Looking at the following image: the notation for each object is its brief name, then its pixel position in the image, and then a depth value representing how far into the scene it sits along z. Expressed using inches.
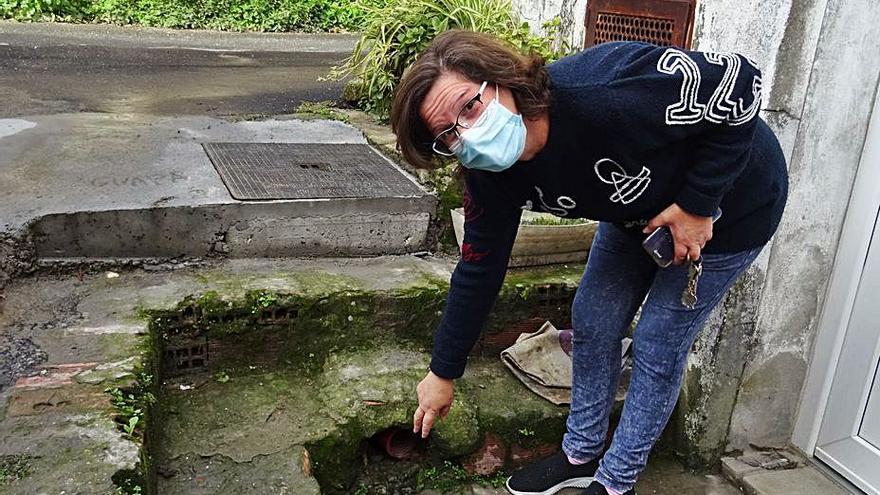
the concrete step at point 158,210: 111.9
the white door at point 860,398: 97.5
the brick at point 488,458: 105.2
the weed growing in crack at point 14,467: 71.2
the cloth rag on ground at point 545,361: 109.5
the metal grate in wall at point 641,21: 109.0
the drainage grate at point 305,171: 126.5
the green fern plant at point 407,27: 177.2
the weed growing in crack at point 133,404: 81.6
